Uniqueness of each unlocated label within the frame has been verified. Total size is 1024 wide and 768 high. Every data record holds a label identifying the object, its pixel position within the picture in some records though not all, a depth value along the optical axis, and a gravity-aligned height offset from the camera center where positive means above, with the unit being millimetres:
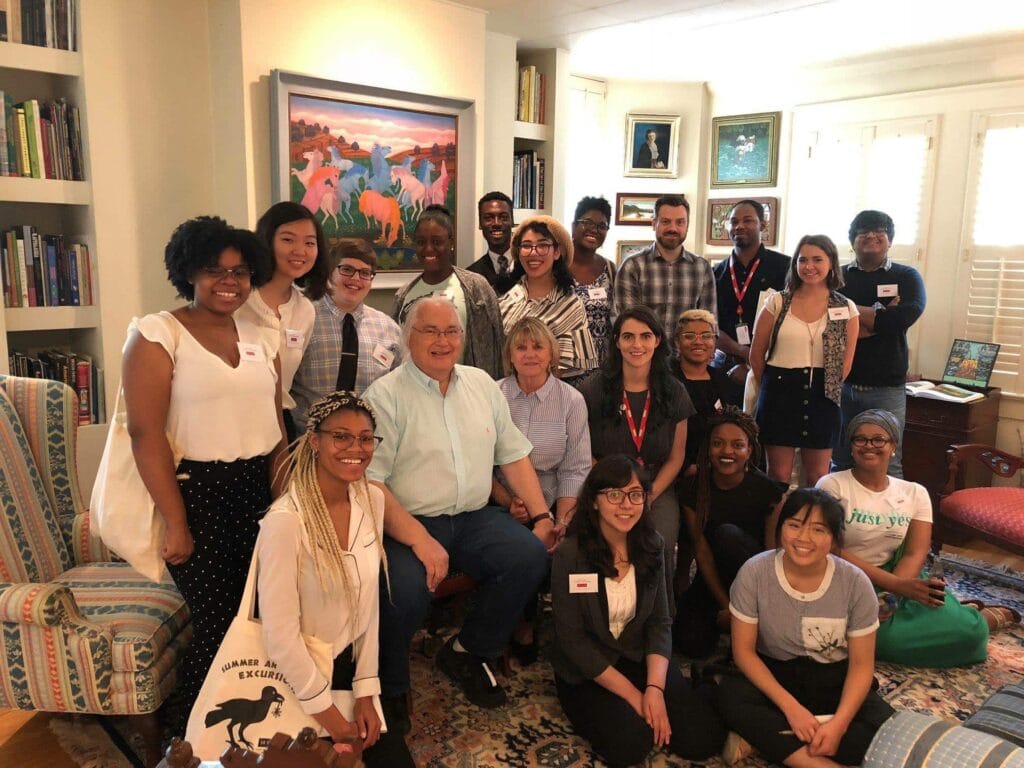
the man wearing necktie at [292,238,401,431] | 2875 -329
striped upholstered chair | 2158 -1029
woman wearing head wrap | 2949 -1110
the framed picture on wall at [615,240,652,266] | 6395 +75
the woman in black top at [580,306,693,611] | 3104 -600
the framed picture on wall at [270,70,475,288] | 3756 +480
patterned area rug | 2402 -1511
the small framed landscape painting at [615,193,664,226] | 6316 +376
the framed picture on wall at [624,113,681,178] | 6203 +870
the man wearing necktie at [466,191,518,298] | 3920 +103
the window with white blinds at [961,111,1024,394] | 4824 +129
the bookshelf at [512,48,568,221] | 5195 +805
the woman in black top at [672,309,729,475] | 3312 -481
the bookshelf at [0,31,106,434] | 3236 +147
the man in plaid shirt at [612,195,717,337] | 3775 -112
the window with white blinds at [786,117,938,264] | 5195 +556
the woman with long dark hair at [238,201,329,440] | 2625 -102
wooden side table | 4609 -1006
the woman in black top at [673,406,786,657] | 3021 -1016
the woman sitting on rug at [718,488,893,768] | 2334 -1163
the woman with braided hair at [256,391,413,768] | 1942 -817
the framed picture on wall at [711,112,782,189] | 5969 +823
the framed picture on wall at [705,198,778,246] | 6027 +276
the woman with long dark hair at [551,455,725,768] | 2363 -1178
